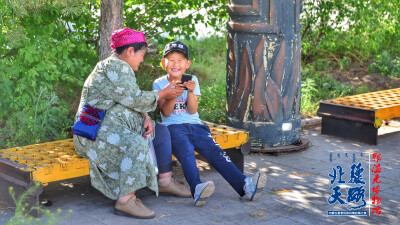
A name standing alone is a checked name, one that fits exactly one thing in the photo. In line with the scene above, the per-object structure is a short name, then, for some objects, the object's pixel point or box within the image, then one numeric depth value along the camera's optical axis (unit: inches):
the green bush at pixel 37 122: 236.8
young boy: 190.9
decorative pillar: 250.2
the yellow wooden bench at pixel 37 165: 174.9
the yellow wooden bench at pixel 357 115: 271.0
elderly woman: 177.5
